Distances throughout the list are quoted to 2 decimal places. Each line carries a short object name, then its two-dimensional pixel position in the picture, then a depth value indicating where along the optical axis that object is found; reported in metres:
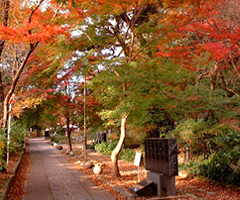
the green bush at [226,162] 7.64
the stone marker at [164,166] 6.96
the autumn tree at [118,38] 8.74
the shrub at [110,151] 15.76
